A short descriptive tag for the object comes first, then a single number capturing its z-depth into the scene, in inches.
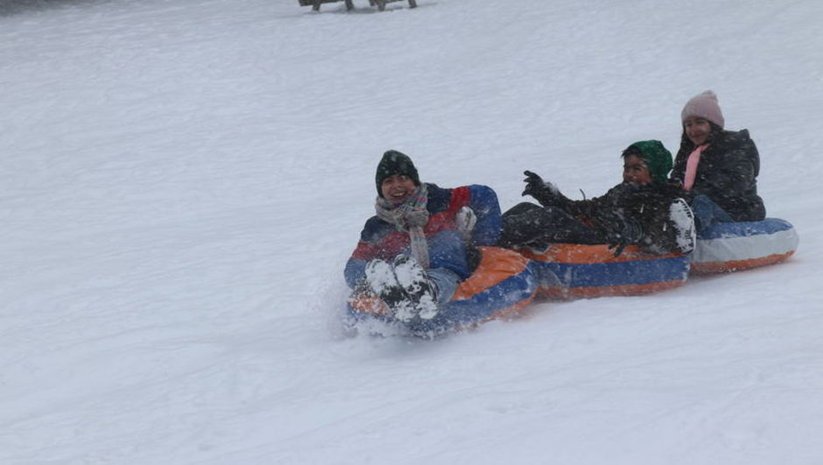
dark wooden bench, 1286.9
